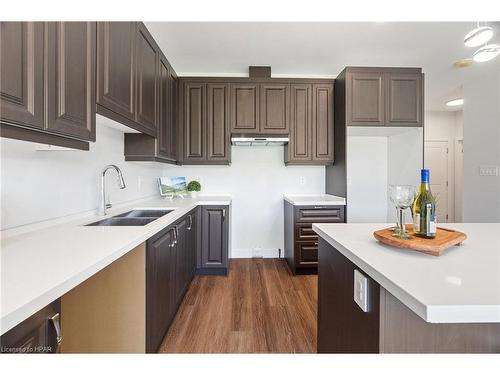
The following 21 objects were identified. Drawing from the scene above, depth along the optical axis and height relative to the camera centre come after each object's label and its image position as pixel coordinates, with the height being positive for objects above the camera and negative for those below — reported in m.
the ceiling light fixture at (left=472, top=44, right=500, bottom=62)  1.91 +1.09
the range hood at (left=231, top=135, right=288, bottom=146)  3.08 +0.59
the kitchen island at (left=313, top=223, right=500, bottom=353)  0.53 -0.27
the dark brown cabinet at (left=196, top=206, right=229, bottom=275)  2.85 -0.65
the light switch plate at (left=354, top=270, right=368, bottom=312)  0.80 -0.36
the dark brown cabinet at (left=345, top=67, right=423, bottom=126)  2.88 +1.09
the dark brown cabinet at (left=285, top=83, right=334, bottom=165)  3.17 +0.82
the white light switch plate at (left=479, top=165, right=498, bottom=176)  3.27 +0.23
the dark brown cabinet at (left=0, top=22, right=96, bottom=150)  0.84 +0.42
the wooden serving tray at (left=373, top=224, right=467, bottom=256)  0.81 -0.20
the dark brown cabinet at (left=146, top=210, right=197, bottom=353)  1.42 -0.67
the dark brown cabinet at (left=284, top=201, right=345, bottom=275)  2.88 -0.54
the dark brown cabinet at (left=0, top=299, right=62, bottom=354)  0.57 -0.40
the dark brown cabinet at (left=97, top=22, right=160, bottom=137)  1.43 +0.79
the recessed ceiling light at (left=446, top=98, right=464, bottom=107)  4.53 +1.63
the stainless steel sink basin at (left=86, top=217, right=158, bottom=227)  1.75 -0.28
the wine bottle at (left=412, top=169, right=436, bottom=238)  0.94 -0.10
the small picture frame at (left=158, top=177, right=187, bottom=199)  3.18 -0.03
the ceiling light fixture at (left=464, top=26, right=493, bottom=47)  1.78 +1.15
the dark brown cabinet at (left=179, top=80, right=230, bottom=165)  3.13 +0.82
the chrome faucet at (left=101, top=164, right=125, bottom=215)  1.81 -0.08
